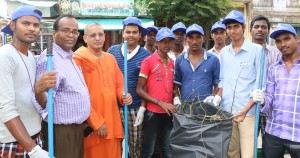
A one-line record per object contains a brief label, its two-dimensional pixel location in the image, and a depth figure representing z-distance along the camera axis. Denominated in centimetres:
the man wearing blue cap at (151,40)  482
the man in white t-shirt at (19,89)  212
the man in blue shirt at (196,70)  346
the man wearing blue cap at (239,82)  327
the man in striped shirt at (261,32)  386
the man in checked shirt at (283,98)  280
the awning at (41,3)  1043
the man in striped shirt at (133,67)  376
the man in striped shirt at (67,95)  267
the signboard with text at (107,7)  1130
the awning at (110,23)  1100
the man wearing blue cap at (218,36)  475
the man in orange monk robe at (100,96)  310
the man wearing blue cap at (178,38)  464
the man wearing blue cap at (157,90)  361
